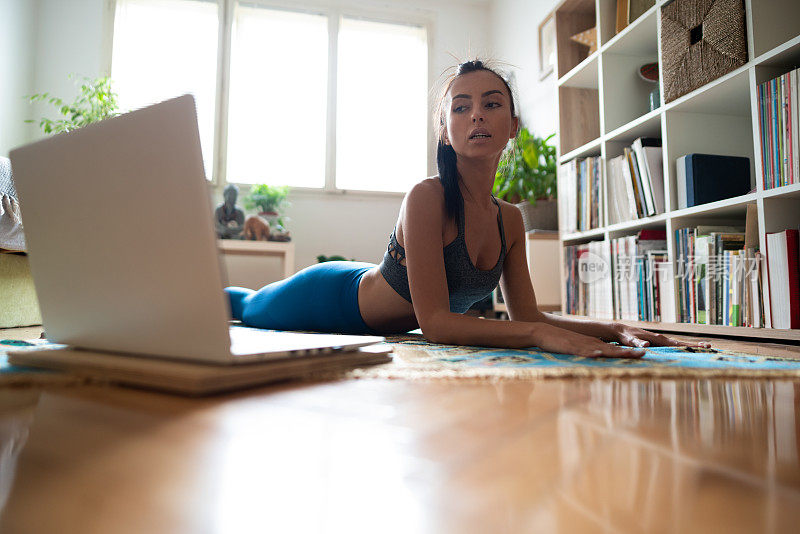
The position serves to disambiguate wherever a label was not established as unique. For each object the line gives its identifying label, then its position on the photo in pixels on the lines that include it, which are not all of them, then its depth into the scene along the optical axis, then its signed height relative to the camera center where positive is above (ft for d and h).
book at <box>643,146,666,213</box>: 7.11 +1.70
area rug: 2.46 -0.38
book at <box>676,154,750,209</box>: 6.45 +1.45
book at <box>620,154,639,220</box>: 7.59 +1.55
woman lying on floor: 3.88 +0.25
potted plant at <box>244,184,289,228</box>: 12.40 +2.25
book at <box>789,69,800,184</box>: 5.01 +1.67
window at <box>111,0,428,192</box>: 13.55 +5.61
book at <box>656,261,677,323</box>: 6.75 +0.02
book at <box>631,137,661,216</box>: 7.23 +1.72
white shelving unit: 5.46 +2.46
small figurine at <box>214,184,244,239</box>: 11.50 +1.70
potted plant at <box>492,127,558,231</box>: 10.34 +2.27
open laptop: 1.87 +0.21
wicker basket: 5.80 +3.02
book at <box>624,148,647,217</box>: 7.48 +1.56
